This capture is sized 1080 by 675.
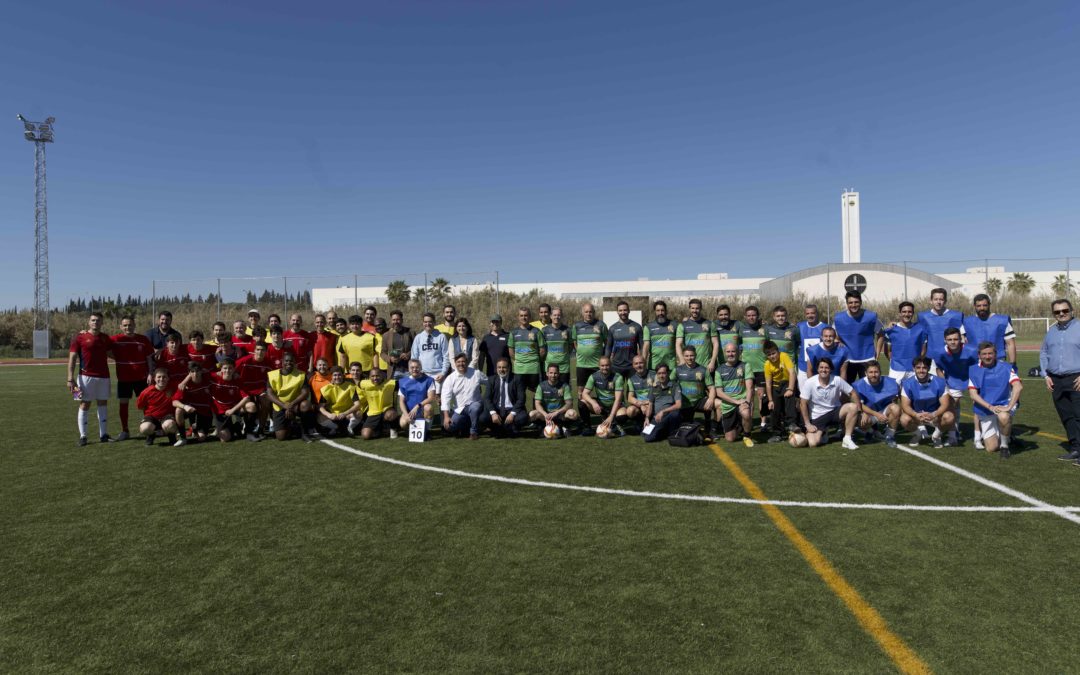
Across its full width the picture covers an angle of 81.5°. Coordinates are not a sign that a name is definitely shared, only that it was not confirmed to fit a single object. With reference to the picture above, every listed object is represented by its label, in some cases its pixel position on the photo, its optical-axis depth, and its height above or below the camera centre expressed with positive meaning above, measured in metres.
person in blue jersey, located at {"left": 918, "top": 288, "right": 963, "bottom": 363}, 8.65 +0.15
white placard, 8.77 -1.36
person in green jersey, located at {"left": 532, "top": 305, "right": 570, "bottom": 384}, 9.68 -0.15
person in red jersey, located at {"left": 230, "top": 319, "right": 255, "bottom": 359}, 9.94 -0.05
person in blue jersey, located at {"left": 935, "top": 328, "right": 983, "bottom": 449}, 8.21 -0.43
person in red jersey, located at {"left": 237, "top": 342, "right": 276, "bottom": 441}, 9.39 -0.60
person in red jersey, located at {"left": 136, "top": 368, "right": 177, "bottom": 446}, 8.80 -1.01
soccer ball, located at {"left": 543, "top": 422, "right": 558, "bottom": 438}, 9.03 -1.39
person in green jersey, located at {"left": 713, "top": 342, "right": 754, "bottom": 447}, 8.65 -0.85
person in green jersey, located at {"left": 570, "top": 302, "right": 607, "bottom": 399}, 9.80 -0.13
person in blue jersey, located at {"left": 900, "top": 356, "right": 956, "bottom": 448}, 8.16 -0.98
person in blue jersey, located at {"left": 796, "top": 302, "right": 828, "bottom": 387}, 9.21 +0.00
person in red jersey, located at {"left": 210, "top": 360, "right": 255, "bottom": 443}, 9.20 -0.93
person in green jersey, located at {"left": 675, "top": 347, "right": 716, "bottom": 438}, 8.98 -0.80
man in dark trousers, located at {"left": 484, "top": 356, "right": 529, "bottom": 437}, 9.20 -1.01
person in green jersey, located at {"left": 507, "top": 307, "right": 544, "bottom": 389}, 9.80 -0.23
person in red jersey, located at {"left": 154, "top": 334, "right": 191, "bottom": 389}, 9.31 -0.35
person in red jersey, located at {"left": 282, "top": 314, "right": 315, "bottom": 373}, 10.23 -0.10
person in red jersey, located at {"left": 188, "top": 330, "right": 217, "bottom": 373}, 9.48 -0.23
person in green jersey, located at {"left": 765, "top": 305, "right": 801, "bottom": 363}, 9.34 -0.04
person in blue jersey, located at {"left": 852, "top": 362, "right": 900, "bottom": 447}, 8.39 -0.95
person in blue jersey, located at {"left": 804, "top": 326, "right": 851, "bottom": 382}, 8.76 -0.30
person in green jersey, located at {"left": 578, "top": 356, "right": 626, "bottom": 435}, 9.34 -0.89
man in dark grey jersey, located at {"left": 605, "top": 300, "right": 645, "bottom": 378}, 9.68 -0.13
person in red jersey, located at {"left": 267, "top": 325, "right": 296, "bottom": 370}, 9.75 -0.15
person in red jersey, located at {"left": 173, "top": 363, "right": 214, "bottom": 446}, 8.98 -0.93
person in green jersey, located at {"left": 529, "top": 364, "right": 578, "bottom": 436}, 9.30 -1.01
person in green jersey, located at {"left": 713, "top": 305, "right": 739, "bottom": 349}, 9.54 +0.10
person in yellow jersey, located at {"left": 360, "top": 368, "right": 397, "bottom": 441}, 9.23 -1.02
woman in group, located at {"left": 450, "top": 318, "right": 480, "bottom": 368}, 9.80 -0.12
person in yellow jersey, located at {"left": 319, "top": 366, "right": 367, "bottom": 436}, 9.33 -1.06
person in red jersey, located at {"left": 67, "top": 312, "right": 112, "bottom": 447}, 9.05 -0.47
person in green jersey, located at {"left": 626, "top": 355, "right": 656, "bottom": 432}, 9.13 -0.83
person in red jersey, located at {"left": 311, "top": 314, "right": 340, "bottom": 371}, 10.27 -0.10
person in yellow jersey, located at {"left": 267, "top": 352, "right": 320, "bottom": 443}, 9.16 -0.92
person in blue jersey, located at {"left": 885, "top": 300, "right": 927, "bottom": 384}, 8.87 -0.15
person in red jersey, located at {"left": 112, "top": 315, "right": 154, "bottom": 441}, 9.41 -0.37
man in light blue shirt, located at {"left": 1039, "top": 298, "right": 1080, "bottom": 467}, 7.21 -0.43
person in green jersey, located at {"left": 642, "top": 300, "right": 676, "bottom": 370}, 9.80 -0.11
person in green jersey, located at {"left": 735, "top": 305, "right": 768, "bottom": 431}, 9.34 -0.16
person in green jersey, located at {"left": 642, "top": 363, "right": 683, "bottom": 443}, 8.64 -1.04
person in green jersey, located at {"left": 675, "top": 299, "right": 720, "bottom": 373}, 9.70 -0.08
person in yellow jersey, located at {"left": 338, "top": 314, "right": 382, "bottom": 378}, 10.04 -0.18
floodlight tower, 31.05 +6.53
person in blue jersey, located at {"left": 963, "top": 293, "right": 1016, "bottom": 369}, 8.27 +0.01
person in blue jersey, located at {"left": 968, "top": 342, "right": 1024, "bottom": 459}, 7.53 -0.79
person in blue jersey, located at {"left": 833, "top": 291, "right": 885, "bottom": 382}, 9.05 -0.03
